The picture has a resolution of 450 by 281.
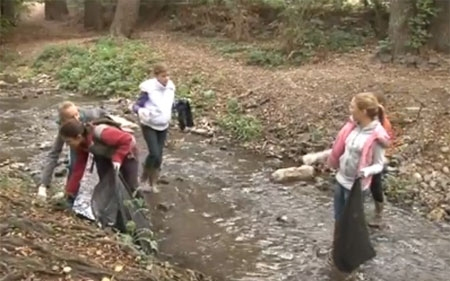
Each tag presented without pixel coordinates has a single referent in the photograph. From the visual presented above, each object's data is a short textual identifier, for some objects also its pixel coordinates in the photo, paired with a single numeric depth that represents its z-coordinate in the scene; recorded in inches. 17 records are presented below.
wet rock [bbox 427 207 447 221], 368.5
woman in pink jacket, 284.0
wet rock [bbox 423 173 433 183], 411.8
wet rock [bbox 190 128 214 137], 536.7
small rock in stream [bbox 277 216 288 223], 363.3
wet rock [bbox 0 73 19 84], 765.9
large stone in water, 431.0
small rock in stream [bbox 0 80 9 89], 732.2
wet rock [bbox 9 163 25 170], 437.4
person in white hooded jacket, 371.9
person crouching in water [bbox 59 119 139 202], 290.7
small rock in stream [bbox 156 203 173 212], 376.5
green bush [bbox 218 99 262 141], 519.5
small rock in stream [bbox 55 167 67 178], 422.6
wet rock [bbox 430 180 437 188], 405.4
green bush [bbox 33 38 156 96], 698.8
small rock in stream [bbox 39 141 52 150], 499.2
